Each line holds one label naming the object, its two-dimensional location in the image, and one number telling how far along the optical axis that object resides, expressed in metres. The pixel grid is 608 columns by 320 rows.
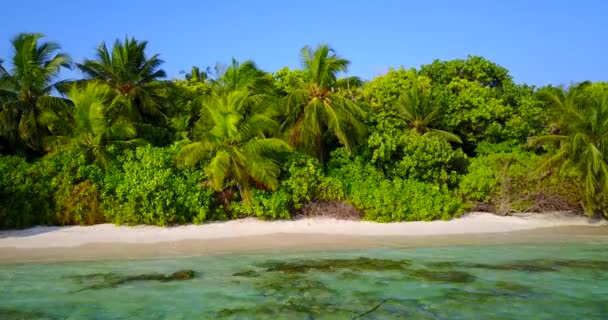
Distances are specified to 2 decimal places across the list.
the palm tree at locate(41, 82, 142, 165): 15.77
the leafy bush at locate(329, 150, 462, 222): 16.39
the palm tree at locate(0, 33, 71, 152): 17.97
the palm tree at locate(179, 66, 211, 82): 32.19
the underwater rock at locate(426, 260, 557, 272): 11.29
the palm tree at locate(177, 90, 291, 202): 15.16
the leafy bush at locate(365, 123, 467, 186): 18.20
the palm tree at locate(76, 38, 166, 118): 21.53
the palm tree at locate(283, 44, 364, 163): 18.08
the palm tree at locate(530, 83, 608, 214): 16.33
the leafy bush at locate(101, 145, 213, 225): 14.64
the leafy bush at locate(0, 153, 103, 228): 14.29
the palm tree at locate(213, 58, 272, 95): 20.09
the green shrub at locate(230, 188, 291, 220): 15.52
